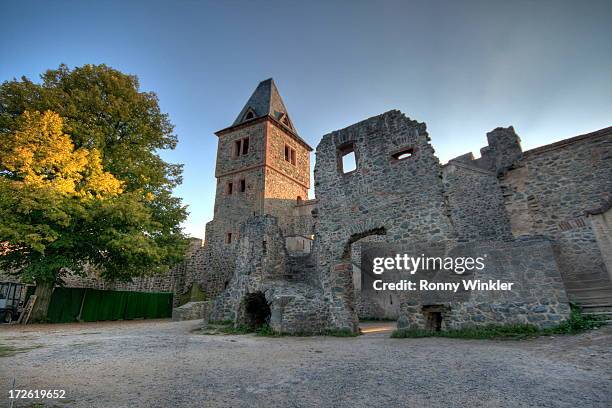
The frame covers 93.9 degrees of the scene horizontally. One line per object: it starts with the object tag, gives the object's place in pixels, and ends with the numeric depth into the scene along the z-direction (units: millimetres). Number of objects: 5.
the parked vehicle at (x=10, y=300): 12453
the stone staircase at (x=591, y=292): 6156
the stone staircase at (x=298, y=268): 10602
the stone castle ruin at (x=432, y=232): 6723
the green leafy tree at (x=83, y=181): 10414
